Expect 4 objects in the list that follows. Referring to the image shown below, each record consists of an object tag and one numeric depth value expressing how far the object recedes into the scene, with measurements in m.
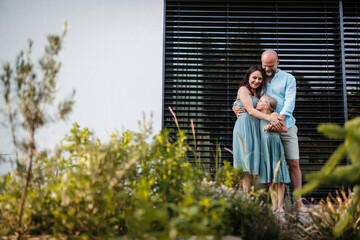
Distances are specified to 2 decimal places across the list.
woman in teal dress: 2.97
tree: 1.45
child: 2.91
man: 3.20
